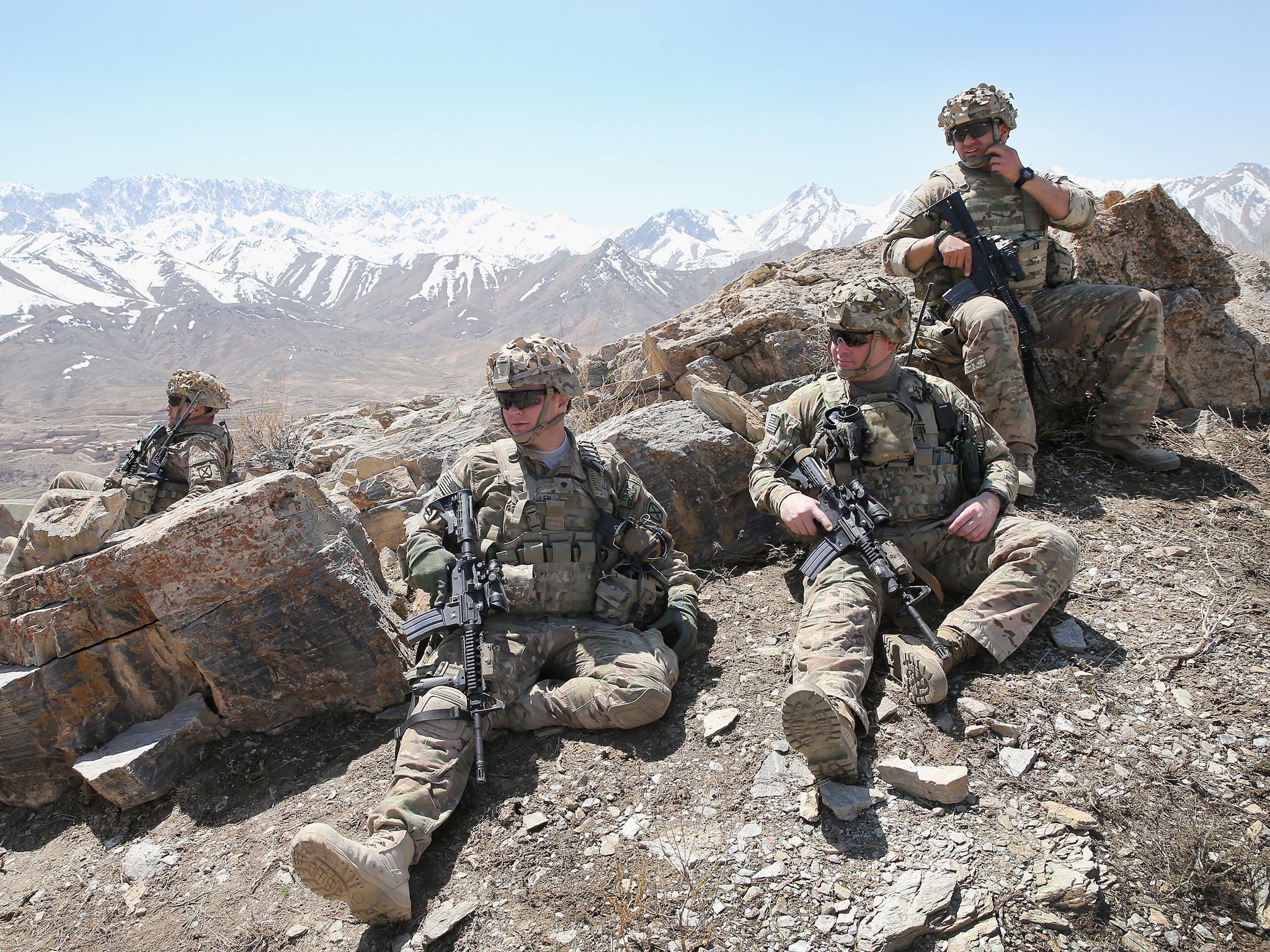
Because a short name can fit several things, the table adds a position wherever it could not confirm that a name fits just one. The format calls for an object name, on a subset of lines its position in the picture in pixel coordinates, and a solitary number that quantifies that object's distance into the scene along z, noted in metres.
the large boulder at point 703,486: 5.00
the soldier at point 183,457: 5.98
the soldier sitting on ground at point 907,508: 3.21
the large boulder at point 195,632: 3.69
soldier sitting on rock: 4.59
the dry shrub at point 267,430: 10.35
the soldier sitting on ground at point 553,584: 3.28
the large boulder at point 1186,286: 5.90
